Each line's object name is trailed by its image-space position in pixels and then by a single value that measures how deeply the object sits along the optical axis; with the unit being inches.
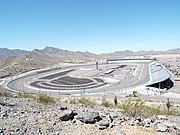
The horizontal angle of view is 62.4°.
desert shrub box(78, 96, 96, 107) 855.6
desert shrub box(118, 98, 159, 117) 504.8
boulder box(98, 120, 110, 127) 379.7
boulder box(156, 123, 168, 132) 375.4
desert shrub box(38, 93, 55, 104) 693.3
